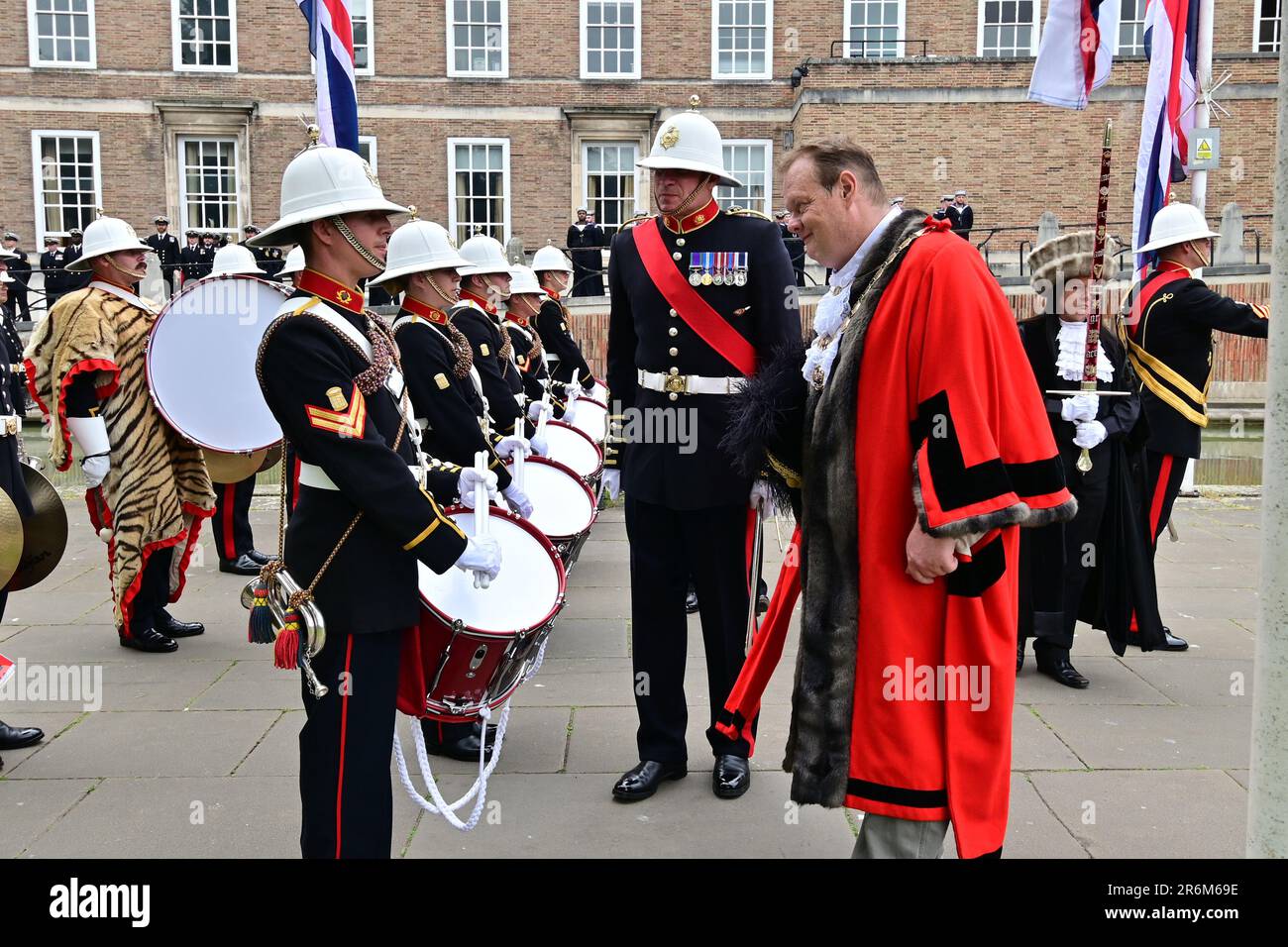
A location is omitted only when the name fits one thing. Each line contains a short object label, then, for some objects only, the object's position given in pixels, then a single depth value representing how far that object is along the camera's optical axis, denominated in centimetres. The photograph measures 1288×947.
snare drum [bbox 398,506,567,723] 350
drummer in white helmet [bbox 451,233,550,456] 619
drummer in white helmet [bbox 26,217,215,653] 616
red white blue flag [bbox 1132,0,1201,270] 923
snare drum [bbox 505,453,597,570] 566
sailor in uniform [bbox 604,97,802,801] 430
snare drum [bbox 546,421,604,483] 727
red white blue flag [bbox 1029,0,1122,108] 620
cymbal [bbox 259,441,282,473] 797
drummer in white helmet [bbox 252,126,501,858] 298
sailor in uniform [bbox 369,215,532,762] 476
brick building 2866
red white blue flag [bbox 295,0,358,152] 614
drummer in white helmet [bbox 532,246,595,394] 1077
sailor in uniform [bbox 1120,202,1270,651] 648
